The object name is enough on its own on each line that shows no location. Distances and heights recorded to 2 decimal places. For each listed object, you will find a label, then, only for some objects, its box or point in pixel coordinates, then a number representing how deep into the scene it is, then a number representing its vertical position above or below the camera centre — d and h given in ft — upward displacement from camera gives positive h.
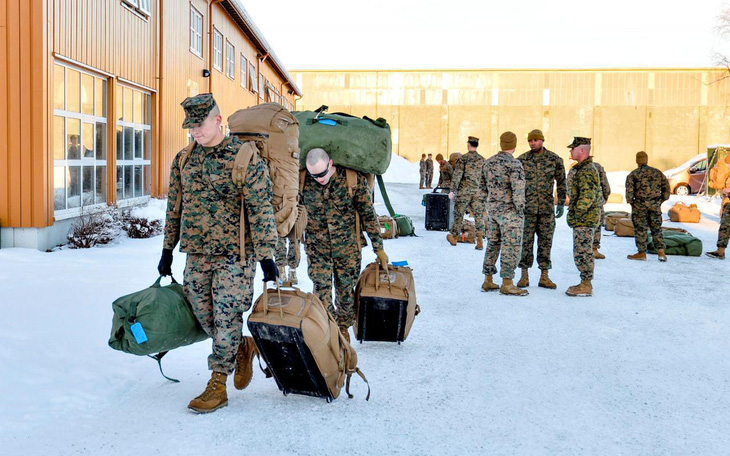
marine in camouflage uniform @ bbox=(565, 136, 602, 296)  27.22 -0.94
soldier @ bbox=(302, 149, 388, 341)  17.13 -1.27
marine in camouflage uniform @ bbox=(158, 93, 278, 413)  13.24 -1.12
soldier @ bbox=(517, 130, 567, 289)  28.63 -0.63
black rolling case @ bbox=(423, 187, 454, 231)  51.19 -2.09
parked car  94.22 +1.45
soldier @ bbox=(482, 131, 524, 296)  26.64 -0.92
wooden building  30.30 +4.09
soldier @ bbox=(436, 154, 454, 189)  51.29 +0.71
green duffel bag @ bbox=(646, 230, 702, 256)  40.11 -3.36
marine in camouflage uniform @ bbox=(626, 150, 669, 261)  38.32 -0.86
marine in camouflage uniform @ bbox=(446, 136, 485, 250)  42.45 -0.33
